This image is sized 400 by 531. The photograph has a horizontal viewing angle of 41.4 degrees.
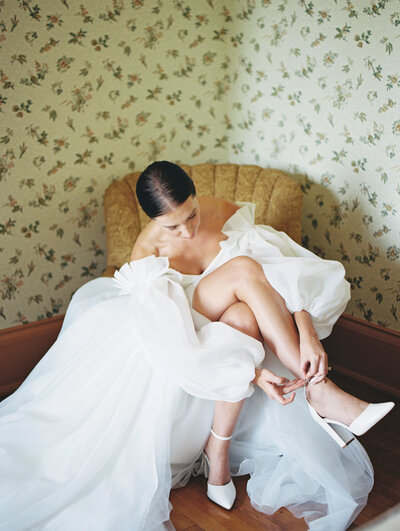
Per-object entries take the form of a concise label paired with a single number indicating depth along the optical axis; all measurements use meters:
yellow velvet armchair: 2.41
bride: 1.56
